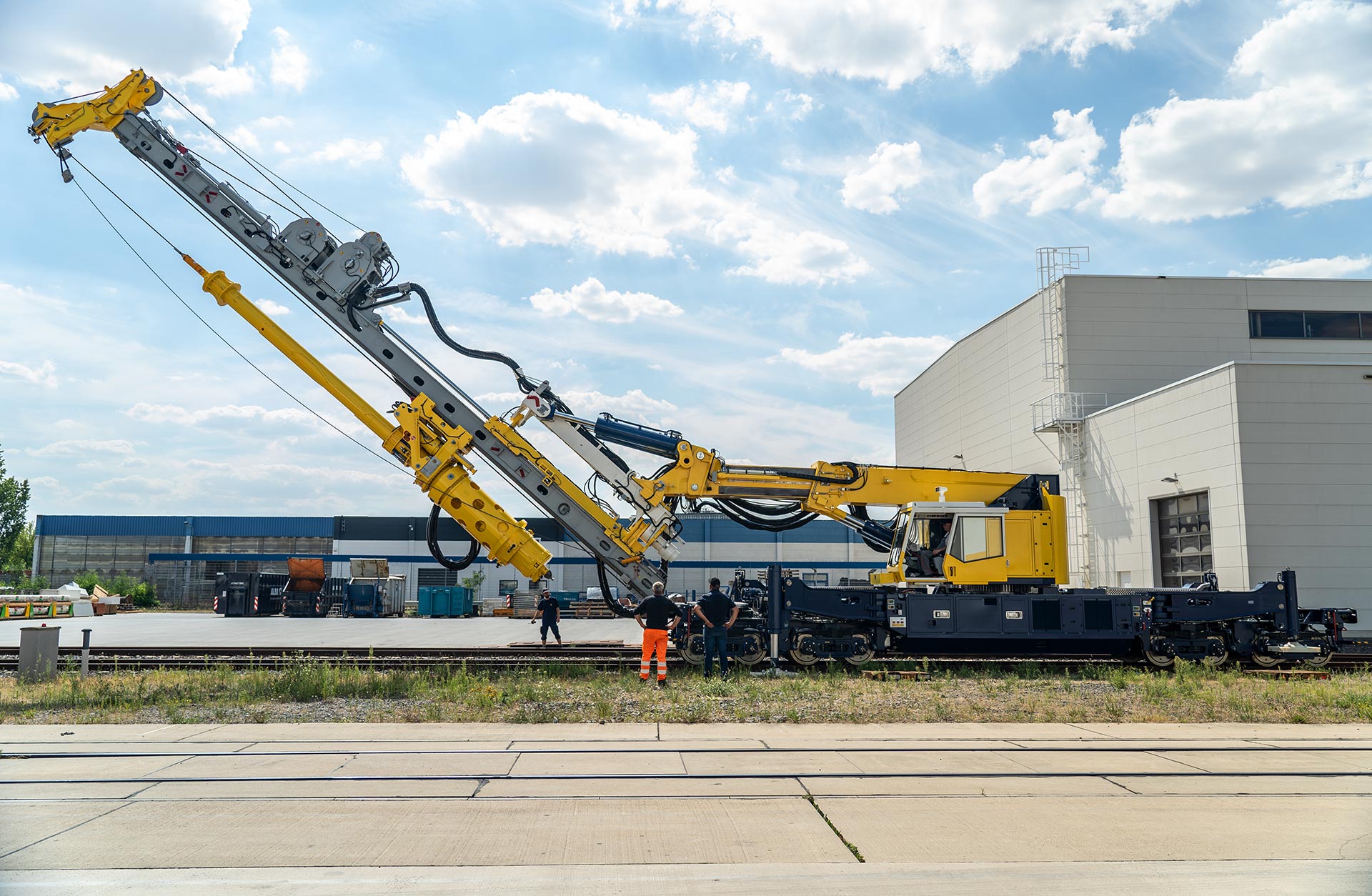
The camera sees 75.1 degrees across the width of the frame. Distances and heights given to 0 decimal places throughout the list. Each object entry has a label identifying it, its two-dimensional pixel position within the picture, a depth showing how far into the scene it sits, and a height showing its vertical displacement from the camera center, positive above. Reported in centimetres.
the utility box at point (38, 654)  1352 -161
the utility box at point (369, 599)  3994 -233
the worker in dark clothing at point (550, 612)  2181 -160
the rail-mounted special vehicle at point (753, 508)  1537 +69
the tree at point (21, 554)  6812 -48
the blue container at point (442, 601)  4103 -247
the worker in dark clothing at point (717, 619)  1435 -117
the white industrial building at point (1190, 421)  2327 +380
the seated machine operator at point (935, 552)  1566 -10
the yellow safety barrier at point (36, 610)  3909 -276
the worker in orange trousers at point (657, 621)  1354 -112
